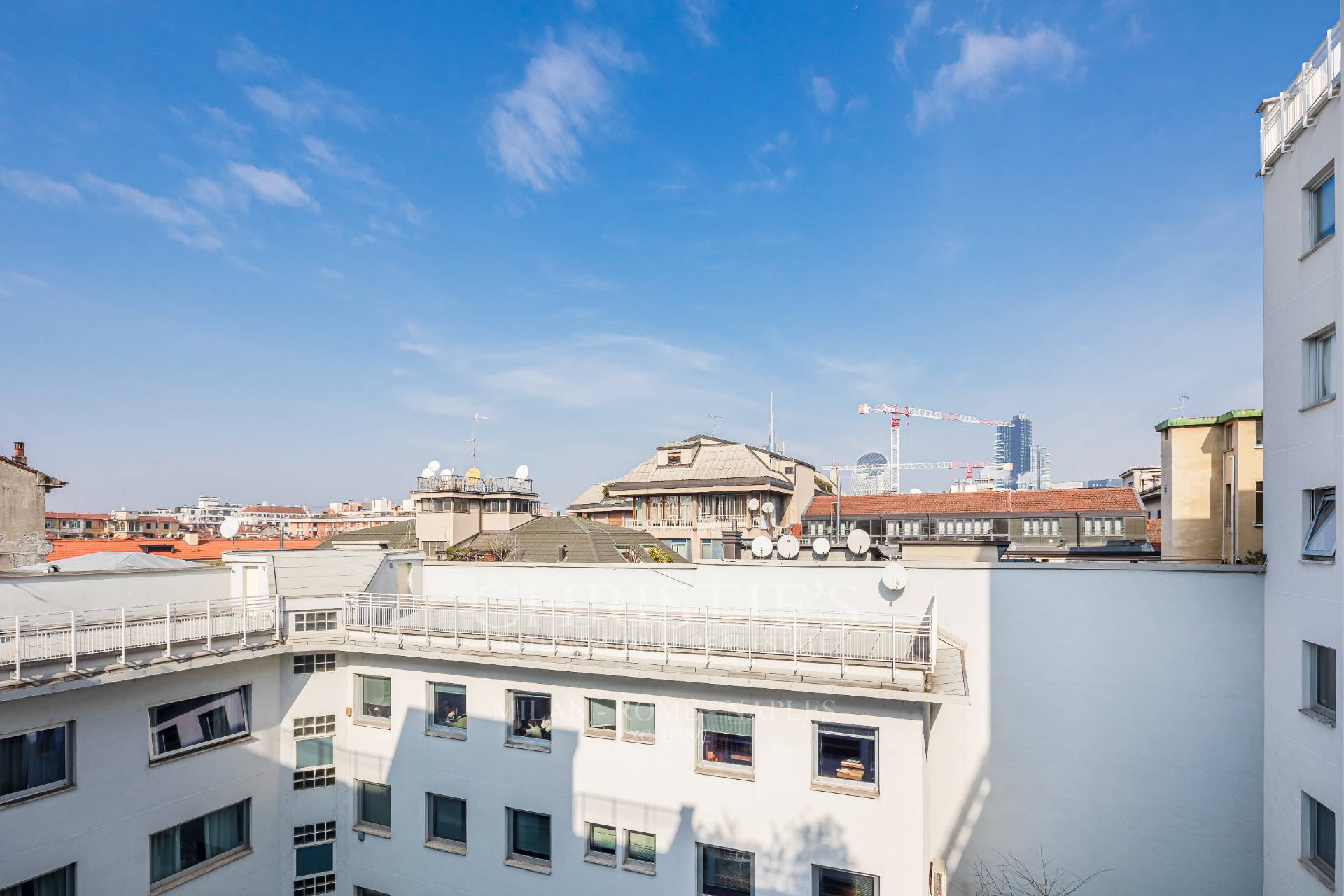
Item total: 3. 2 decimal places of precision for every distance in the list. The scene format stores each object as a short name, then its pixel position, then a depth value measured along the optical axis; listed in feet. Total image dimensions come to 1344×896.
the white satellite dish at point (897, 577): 50.75
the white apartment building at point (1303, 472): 33.60
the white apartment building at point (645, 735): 41.70
